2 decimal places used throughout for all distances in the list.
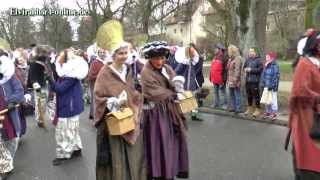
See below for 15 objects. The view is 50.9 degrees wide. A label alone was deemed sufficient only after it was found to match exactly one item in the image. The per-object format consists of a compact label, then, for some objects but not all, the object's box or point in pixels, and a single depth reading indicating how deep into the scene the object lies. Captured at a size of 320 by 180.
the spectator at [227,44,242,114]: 8.12
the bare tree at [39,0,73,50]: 28.47
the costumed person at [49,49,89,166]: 5.11
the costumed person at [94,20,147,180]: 3.42
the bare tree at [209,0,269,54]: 9.39
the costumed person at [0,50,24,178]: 4.37
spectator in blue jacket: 7.44
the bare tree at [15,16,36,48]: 35.13
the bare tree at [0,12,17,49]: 36.39
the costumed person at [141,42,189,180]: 3.65
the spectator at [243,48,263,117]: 7.77
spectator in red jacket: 8.78
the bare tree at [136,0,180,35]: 18.16
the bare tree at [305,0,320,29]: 7.79
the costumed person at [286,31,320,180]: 3.41
